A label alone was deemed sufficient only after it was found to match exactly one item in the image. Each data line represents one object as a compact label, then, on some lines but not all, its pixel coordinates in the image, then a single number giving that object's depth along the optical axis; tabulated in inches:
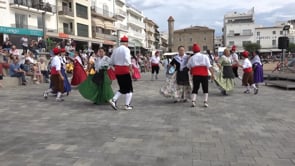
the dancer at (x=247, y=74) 436.5
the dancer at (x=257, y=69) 463.8
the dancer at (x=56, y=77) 346.6
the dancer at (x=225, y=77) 411.5
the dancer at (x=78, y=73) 442.4
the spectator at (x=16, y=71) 550.0
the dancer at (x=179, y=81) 339.3
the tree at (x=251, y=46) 3003.7
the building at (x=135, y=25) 2669.8
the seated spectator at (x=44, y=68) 607.9
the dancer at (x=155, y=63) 722.7
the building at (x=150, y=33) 3373.5
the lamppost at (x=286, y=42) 646.5
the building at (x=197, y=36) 3875.5
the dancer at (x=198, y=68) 321.1
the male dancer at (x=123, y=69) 293.9
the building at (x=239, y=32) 3371.1
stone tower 3599.2
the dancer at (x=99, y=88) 323.3
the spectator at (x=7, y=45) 766.2
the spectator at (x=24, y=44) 824.9
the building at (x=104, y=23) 1927.9
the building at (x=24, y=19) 1120.8
